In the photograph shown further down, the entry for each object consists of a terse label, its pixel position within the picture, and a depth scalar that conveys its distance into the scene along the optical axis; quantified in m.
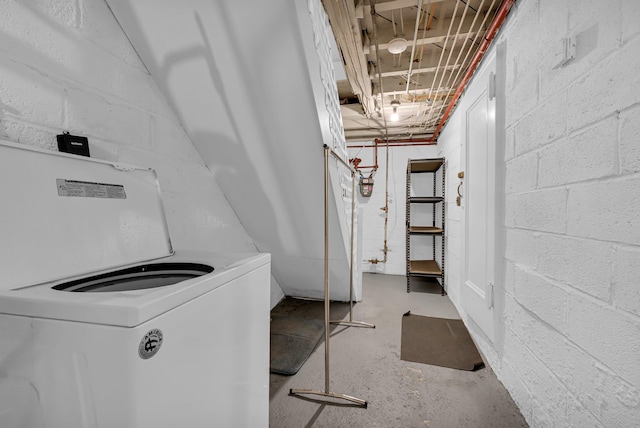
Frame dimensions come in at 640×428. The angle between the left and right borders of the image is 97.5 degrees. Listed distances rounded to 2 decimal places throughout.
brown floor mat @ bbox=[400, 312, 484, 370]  1.78
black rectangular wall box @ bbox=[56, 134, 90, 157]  0.88
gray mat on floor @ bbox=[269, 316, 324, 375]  1.72
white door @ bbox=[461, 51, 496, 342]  1.63
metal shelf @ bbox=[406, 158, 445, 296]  3.26
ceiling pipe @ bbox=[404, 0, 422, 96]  1.28
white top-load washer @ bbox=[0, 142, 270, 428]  0.44
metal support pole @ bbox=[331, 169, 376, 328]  2.25
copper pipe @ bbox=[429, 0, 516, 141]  1.43
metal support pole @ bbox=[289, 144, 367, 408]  1.38
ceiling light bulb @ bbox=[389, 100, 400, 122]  2.69
